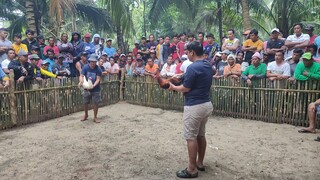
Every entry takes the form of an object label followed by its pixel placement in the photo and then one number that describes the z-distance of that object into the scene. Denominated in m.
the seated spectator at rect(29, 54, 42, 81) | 7.20
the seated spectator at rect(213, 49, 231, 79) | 7.99
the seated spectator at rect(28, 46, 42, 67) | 8.12
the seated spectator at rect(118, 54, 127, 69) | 10.52
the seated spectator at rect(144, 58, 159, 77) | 9.22
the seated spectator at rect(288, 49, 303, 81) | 6.68
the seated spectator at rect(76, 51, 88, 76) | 8.29
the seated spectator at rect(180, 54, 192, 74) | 7.25
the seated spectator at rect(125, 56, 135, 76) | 9.99
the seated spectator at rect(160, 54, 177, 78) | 8.80
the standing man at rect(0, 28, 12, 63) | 7.52
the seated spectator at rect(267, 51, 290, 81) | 6.62
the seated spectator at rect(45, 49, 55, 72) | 8.17
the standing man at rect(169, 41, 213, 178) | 3.61
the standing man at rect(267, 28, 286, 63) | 7.40
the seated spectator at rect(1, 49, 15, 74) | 7.00
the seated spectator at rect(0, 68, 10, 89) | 6.32
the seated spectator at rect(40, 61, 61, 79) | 7.80
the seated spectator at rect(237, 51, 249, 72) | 7.67
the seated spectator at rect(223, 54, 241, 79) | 7.45
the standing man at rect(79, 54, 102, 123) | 6.97
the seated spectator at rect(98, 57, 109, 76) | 9.17
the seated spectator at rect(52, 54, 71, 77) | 8.17
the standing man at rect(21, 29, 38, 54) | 8.66
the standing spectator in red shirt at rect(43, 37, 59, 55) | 8.61
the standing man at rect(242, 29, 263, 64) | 7.75
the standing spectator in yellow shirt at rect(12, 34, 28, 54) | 7.98
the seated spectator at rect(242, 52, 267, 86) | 6.91
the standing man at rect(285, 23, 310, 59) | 7.00
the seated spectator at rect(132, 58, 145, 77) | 9.52
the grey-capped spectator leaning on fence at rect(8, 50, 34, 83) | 6.64
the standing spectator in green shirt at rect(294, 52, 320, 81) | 5.94
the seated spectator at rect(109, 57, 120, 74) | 9.62
